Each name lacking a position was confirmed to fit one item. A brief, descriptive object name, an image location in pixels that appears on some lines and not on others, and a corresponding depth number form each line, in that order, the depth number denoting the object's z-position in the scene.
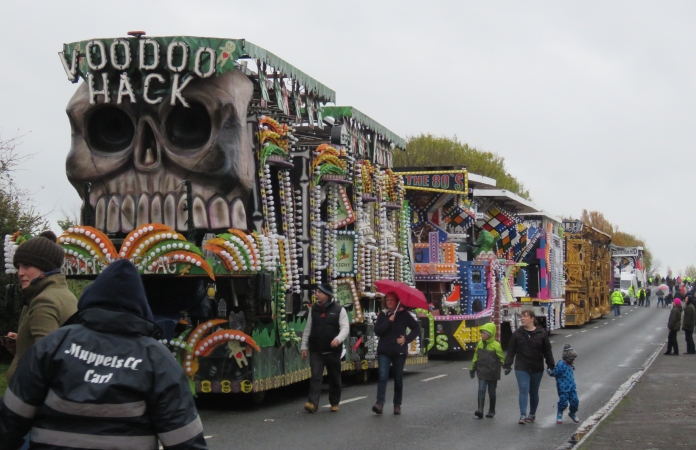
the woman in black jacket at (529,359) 14.13
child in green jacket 14.66
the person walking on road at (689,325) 30.25
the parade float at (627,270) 85.69
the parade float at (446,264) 25.70
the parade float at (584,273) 46.22
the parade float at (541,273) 36.72
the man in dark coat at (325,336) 14.91
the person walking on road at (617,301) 60.09
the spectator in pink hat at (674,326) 29.06
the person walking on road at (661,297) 78.53
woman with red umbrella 14.88
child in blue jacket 14.12
